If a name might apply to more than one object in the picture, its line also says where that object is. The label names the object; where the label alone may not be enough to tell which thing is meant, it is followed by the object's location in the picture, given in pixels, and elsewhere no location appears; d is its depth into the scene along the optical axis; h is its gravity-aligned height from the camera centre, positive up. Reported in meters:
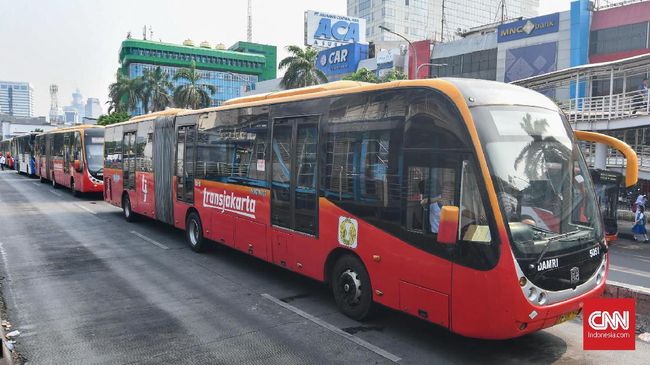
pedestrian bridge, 20.66 +1.92
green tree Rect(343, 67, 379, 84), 42.09 +6.60
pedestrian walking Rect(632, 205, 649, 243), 18.20 -2.35
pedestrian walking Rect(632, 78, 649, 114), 21.13 +2.62
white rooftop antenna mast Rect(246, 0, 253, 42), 163.12 +39.56
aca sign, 86.00 +21.38
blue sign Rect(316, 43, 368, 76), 66.12 +12.76
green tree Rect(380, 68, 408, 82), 41.01 +6.43
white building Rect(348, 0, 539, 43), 123.62 +36.15
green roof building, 128.00 +24.21
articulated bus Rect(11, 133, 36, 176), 37.81 -0.37
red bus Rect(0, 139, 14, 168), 54.63 -0.33
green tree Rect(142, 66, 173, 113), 62.41 +7.54
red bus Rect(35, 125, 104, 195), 23.16 -0.38
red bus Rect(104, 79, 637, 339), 5.54 -0.60
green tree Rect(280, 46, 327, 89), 42.84 +7.21
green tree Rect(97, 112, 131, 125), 56.72 +3.65
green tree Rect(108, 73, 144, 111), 63.78 +7.37
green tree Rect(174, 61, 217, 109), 52.97 +6.16
